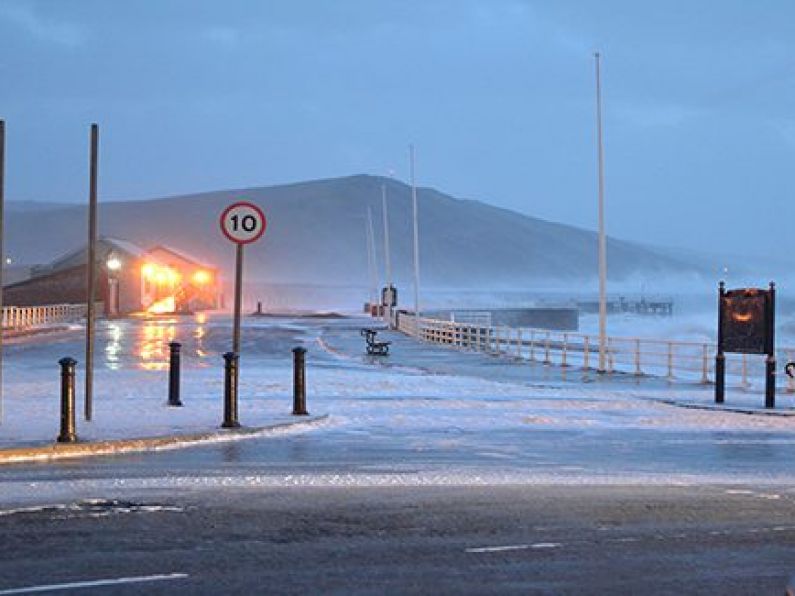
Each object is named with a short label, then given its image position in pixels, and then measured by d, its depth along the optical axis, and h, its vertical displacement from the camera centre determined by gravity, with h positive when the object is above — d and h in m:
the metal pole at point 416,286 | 62.47 +1.23
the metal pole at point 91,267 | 16.83 +0.53
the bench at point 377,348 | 40.31 -1.16
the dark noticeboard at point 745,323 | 24.03 -0.14
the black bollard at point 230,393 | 17.03 -1.11
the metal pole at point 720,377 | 23.72 -1.12
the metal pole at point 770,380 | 22.66 -1.12
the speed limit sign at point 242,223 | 17.47 +1.18
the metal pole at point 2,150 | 15.77 +1.93
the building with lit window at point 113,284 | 88.31 +1.67
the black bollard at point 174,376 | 20.31 -1.08
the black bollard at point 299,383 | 19.09 -1.09
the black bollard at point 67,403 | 14.88 -1.11
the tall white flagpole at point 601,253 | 32.38 +1.61
